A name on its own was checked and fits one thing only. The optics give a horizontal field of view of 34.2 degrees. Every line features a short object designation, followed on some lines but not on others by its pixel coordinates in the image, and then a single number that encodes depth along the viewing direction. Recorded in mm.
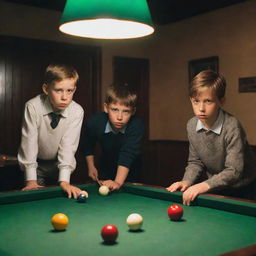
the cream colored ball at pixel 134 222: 1774
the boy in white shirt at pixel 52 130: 2961
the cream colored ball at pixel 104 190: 2633
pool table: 1526
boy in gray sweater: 2592
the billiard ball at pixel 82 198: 2410
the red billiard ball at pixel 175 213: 1954
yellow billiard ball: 1767
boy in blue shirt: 3111
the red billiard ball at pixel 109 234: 1586
